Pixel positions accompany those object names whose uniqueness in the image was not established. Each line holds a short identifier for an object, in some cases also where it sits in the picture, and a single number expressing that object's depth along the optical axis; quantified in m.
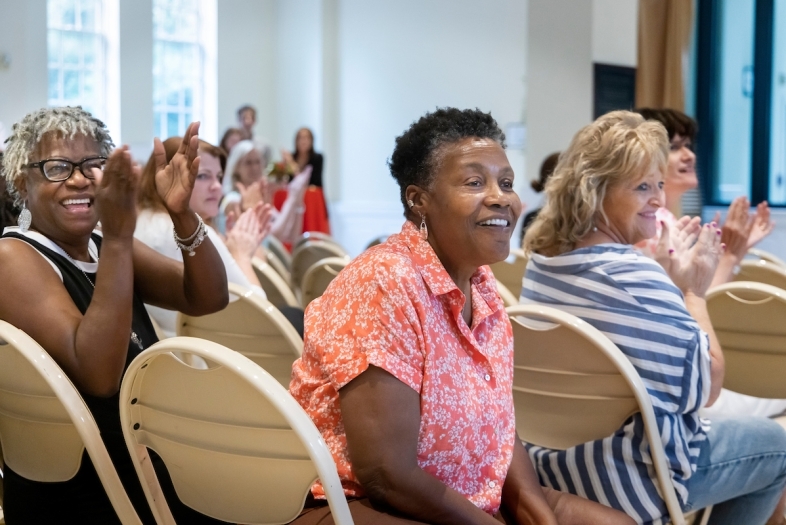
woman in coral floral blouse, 1.23
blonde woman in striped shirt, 1.71
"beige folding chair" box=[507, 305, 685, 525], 1.55
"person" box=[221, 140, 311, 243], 3.48
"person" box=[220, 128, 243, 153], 6.94
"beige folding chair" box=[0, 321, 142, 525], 1.24
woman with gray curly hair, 1.40
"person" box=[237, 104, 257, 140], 9.16
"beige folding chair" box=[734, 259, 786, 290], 2.76
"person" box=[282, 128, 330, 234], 8.23
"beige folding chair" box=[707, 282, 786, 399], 2.02
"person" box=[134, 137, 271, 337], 2.42
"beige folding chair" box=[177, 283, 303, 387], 1.86
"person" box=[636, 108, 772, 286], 2.61
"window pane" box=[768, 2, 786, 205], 6.14
